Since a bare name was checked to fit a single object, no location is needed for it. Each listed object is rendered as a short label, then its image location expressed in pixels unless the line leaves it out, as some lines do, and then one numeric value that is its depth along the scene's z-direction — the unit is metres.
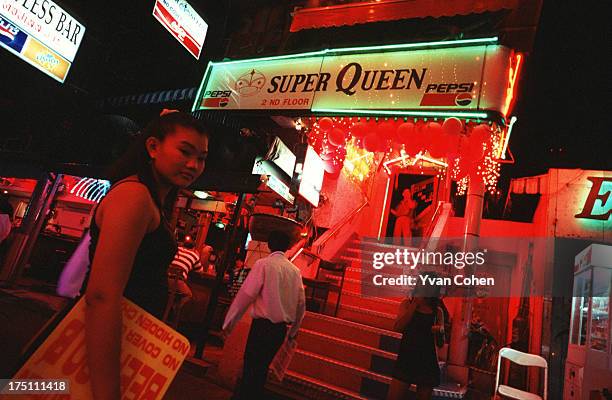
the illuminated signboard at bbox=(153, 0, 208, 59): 7.86
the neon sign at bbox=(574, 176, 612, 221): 10.43
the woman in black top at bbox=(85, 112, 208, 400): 1.01
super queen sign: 4.61
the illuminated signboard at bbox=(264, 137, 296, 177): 7.70
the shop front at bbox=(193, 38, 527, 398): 4.79
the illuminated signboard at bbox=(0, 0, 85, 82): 7.77
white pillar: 7.51
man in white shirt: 4.20
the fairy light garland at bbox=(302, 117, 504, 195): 7.99
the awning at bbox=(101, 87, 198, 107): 10.03
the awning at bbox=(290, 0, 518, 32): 6.14
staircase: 5.44
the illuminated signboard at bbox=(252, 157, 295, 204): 7.18
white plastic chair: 6.11
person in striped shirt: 6.59
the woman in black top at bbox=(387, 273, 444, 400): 4.66
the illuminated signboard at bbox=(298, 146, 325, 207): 8.35
